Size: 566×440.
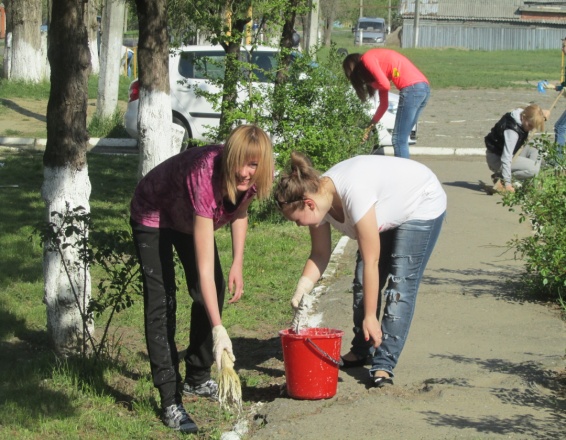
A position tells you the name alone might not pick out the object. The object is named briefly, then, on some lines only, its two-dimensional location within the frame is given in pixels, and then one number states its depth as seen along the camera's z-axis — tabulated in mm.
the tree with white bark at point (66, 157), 5699
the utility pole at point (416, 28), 64075
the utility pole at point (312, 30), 21250
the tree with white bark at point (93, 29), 22297
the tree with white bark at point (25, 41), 24547
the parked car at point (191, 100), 14492
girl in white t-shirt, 4586
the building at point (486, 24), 65688
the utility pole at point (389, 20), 88462
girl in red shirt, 9328
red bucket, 4855
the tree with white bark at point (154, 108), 8992
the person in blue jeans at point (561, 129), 11862
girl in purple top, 4285
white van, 64625
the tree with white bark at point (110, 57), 16531
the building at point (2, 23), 68475
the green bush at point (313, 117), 9305
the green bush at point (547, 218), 6320
